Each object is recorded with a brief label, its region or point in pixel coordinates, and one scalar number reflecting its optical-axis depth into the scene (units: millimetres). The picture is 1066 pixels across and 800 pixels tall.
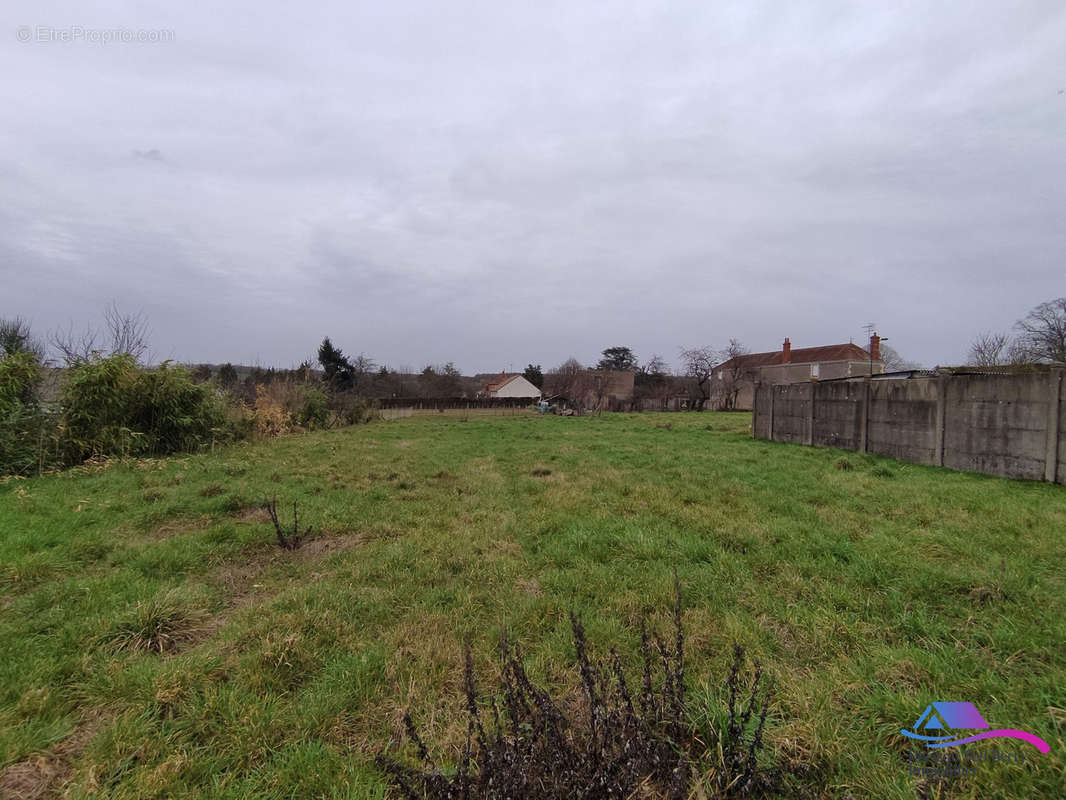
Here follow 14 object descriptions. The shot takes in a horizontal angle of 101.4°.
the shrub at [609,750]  1363
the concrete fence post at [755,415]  13998
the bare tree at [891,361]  36666
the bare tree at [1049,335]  24859
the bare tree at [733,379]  37812
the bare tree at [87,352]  9492
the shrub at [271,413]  14766
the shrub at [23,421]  7518
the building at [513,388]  52250
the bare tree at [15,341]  9062
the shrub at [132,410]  8953
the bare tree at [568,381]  40294
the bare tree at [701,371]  35844
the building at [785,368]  36875
